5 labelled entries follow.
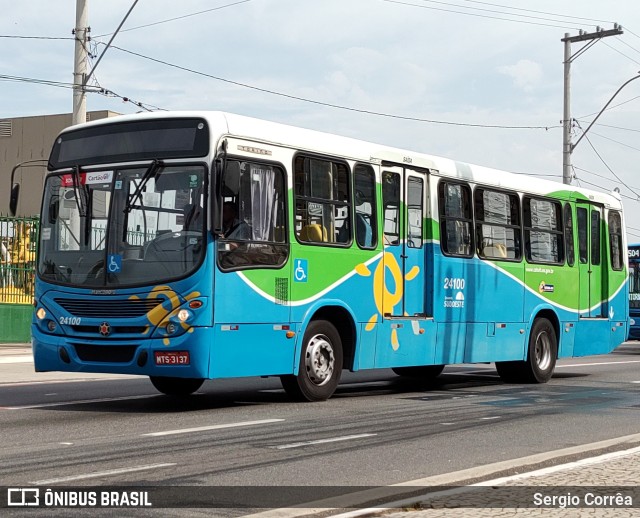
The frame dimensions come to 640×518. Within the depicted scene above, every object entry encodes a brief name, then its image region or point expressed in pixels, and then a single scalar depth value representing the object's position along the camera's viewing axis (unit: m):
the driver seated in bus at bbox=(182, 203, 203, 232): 12.20
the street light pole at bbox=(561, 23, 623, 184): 40.66
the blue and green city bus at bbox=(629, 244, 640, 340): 32.41
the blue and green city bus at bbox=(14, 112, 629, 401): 12.24
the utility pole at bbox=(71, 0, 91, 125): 23.11
